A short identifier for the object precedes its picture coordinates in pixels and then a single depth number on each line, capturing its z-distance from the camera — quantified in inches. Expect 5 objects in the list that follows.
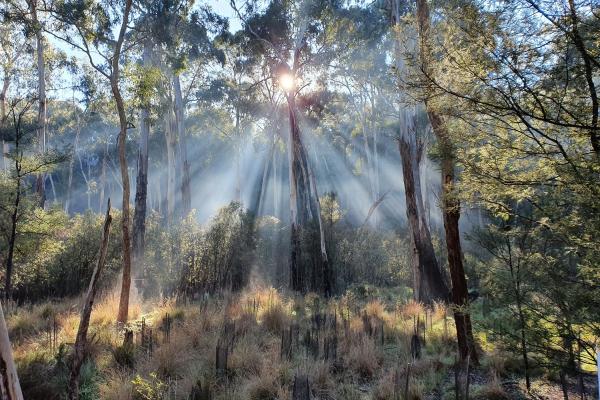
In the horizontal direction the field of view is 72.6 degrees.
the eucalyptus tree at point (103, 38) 302.2
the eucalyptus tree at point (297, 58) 532.1
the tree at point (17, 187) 333.1
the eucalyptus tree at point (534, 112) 113.2
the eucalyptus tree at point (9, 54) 658.8
